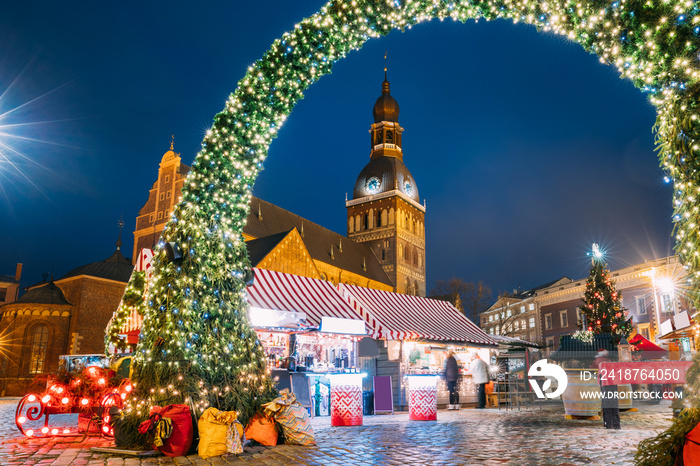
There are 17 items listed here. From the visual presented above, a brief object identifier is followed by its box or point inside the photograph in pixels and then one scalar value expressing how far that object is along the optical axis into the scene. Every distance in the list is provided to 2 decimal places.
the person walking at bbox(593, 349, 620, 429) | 8.30
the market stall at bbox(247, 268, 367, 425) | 12.20
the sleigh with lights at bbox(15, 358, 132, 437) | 7.02
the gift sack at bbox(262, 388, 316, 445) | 6.69
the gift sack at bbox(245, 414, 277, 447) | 6.62
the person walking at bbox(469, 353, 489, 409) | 15.25
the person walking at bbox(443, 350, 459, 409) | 14.62
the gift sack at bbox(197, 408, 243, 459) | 5.83
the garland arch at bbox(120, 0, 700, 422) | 6.38
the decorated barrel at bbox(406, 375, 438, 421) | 10.34
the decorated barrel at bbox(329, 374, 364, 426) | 9.25
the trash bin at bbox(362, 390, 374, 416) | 12.78
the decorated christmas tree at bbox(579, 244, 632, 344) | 24.05
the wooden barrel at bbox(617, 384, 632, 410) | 11.36
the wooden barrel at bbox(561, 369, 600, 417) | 9.70
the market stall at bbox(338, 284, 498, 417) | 14.75
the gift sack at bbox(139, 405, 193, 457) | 5.76
